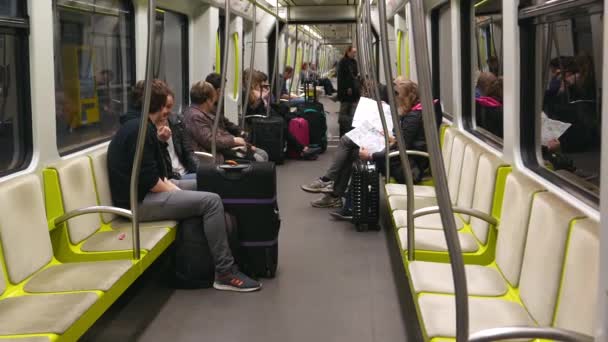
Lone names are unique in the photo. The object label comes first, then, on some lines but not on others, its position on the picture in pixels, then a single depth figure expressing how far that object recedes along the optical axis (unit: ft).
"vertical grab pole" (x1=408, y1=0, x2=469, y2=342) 5.02
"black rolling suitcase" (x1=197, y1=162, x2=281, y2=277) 14.20
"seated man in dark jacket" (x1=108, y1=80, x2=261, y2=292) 13.69
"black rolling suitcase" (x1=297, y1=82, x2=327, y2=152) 33.88
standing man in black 36.14
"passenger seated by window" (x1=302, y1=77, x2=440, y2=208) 18.81
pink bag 32.76
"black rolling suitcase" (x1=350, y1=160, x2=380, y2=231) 18.74
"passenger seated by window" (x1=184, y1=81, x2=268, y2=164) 19.61
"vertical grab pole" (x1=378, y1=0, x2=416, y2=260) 6.77
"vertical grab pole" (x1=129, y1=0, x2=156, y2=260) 10.16
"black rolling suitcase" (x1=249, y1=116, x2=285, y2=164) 29.73
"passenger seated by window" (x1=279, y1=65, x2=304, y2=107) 38.83
